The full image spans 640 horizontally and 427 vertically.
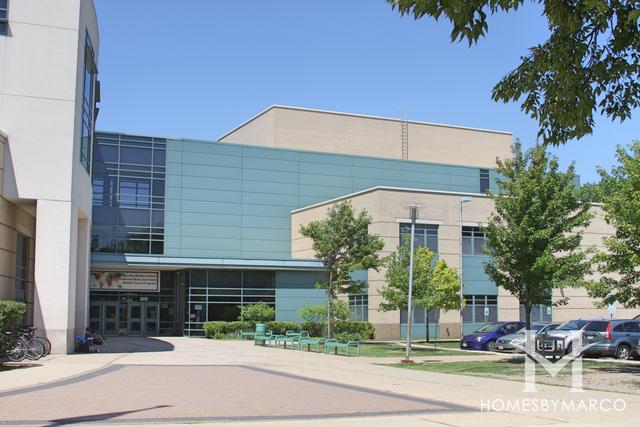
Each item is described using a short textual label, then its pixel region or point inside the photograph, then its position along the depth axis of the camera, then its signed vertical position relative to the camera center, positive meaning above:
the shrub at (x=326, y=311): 38.56 -1.79
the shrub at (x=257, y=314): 44.25 -2.23
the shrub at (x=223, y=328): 42.84 -3.07
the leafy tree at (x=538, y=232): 22.83 +1.62
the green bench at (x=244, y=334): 40.83 -3.31
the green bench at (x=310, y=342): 29.55 -2.71
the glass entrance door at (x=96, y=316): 47.66 -2.64
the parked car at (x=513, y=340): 31.55 -2.71
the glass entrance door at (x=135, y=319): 48.53 -2.87
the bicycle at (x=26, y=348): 21.77 -2.27
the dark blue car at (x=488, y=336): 32.97 -2.61
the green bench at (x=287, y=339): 33.31 -2.96
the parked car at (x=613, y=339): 27.25 -2.24
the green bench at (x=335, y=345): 27.49 -2.70
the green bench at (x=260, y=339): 34.50 -2.97
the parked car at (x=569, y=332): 28.09 -2.06
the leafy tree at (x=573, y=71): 6.98 +2.25
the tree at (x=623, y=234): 18.83 +1.32
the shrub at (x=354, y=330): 38.72 -2.91
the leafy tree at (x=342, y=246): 34.69 +1.68
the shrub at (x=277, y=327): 43.06 -2.97
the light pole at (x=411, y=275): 24.12 +0.16
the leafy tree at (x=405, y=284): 29.86 -0.17
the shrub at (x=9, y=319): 19.88 -1.21
